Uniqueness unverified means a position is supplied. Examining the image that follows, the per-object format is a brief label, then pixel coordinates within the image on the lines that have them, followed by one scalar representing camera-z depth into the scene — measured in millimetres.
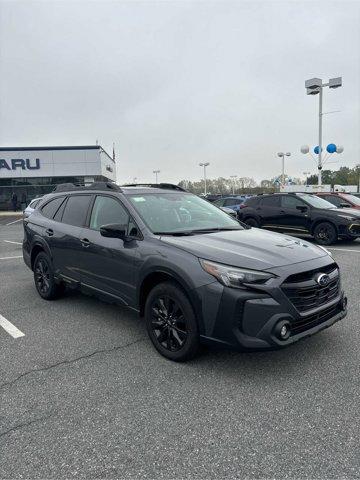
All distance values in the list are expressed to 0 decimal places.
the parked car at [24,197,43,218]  14086
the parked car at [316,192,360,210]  12601
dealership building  35000
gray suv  3014
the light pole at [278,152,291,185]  36847
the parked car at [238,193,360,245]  10477
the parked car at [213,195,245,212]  17027
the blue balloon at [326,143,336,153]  23922
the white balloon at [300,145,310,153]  25344
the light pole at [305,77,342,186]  20609
